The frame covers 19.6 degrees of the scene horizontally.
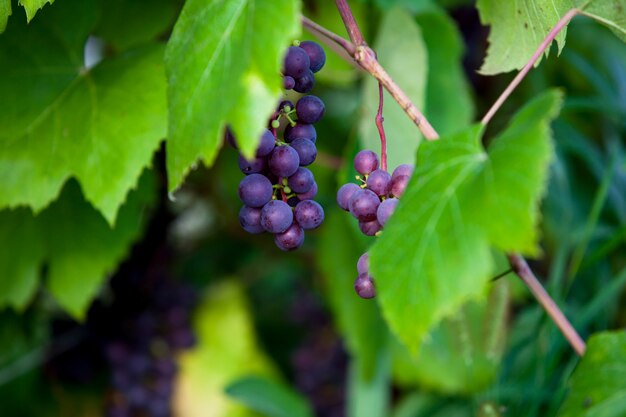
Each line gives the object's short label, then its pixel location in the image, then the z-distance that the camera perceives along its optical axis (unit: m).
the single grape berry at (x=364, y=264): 0.88
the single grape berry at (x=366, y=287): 0.88
